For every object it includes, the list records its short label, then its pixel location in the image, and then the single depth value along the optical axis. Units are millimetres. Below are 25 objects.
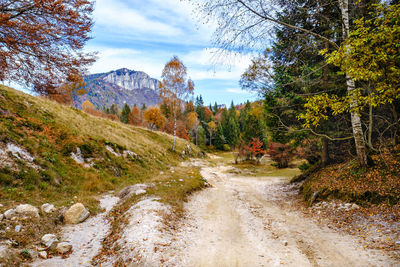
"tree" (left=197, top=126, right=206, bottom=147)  66250
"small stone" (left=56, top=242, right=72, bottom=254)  4979
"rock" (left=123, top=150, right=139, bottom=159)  16452
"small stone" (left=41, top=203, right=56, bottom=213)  6648
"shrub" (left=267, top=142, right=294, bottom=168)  27625
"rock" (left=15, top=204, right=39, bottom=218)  5754
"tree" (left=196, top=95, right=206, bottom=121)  81838
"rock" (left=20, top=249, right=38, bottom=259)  4387
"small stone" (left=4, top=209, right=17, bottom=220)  5379
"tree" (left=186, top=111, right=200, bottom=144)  58416
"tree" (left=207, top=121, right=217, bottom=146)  70138
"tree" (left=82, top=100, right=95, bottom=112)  60175
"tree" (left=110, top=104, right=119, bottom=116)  93700
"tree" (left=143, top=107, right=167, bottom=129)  51375
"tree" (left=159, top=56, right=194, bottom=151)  27047
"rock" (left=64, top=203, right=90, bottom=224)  6699
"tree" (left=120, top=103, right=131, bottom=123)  75644
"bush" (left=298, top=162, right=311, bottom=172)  15216
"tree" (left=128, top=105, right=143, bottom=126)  73088
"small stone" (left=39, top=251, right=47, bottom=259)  4582
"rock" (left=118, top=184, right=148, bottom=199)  9294
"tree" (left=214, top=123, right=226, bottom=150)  66250
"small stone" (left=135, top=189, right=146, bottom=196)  9141
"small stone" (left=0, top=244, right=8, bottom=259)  4018
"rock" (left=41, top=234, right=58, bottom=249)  5008
